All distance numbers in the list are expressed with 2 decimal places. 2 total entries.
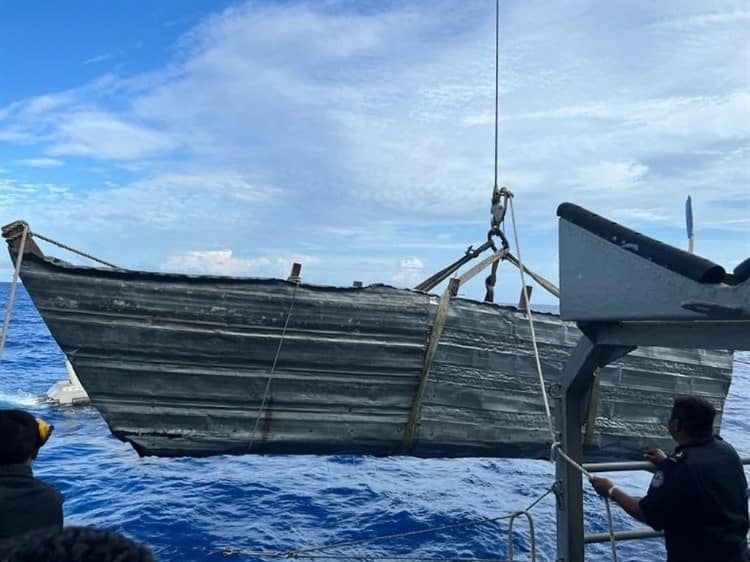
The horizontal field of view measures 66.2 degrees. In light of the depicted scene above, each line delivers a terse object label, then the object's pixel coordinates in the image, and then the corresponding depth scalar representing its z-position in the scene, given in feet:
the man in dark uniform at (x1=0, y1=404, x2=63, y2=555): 9.29
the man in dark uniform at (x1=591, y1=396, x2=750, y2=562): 11.32
